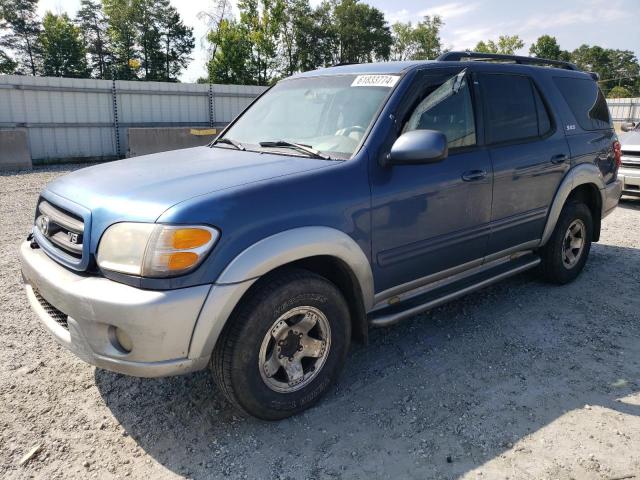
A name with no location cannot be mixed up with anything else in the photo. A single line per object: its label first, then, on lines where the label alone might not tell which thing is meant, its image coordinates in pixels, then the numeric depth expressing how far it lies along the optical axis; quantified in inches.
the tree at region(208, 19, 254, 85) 1441.9
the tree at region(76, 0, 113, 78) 2226.9
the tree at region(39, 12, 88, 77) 1935.3
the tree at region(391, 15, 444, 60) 2399.4
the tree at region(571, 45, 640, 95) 3556.4
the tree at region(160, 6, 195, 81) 2199.8
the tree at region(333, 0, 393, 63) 2247.8
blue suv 91.7
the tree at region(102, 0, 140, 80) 2100.1
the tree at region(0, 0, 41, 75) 2084.2
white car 327.9
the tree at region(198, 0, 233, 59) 1386.6
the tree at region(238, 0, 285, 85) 1476.4
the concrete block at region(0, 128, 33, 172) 471.5
